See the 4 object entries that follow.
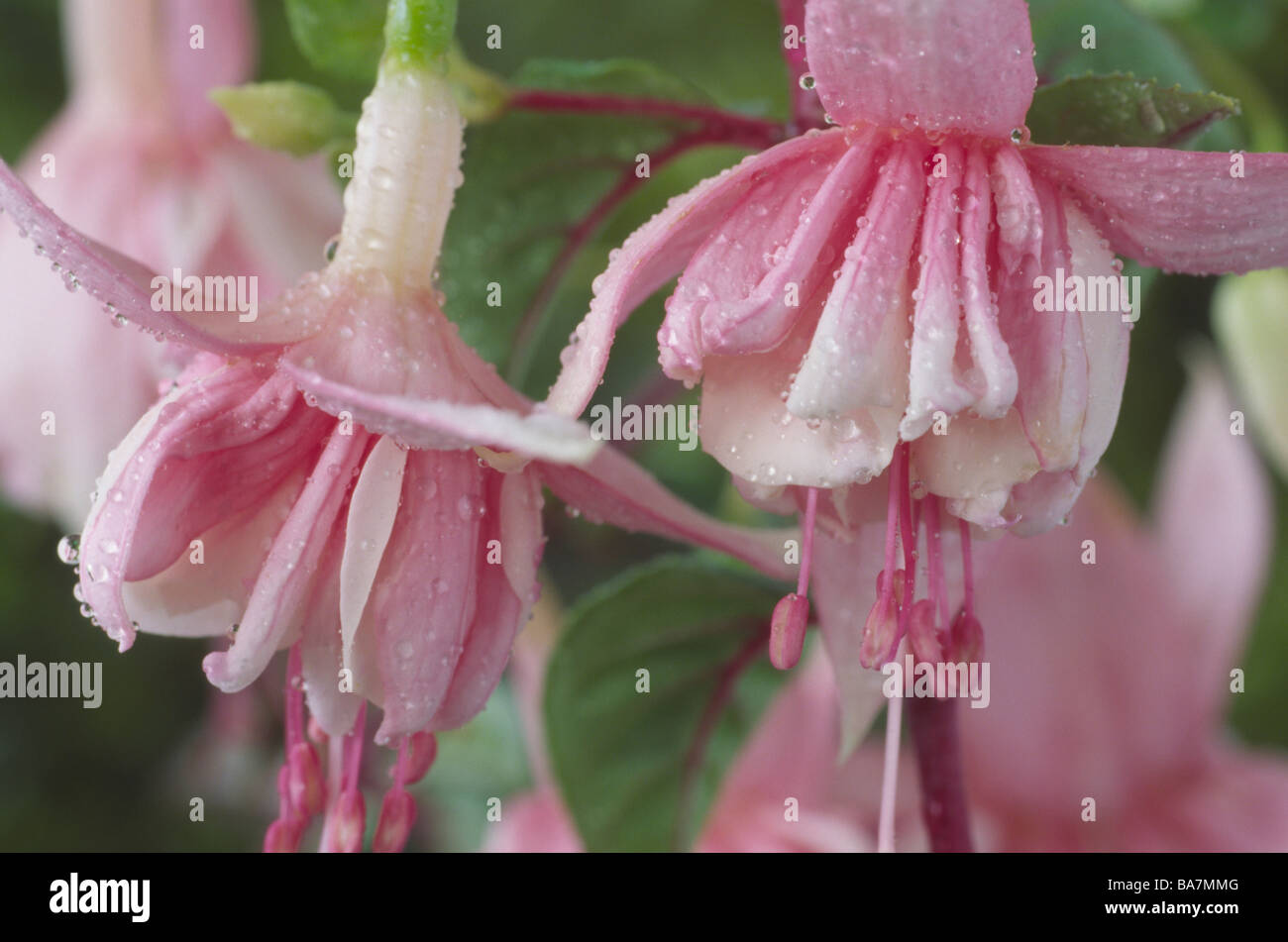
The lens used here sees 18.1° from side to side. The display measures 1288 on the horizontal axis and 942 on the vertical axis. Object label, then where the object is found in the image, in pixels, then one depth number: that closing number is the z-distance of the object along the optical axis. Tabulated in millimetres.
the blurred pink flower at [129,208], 432
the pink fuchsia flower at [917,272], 330
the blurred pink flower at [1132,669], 451
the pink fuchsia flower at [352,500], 334
